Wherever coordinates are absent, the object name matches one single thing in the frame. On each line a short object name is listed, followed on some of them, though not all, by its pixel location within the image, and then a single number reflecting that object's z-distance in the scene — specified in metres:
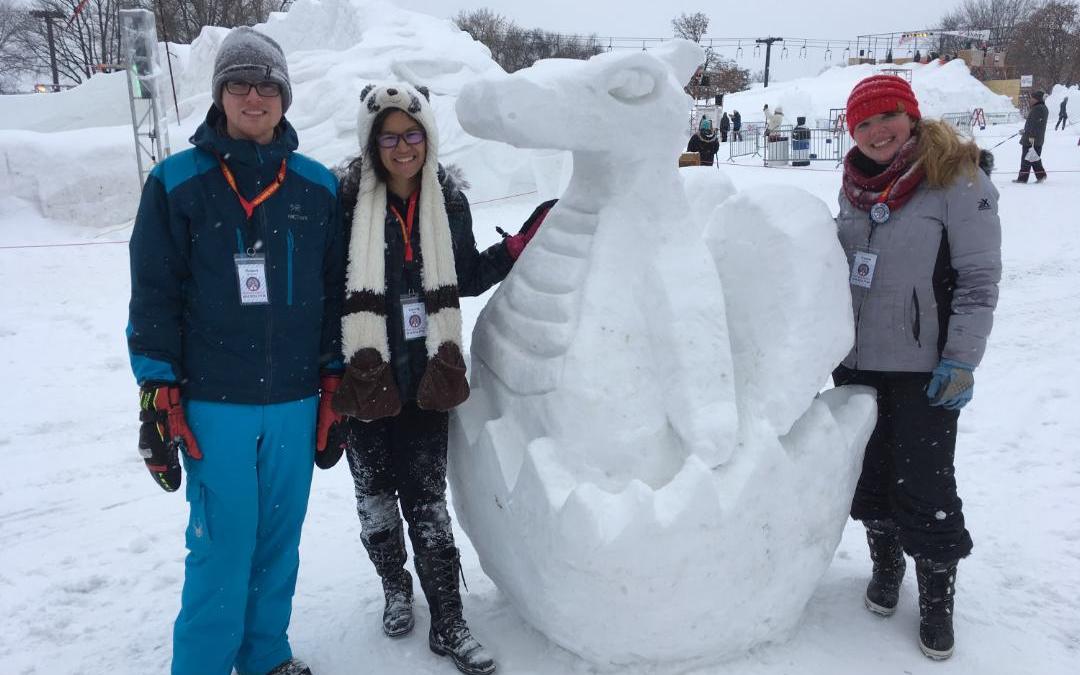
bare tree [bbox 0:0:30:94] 34.03
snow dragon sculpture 2.19
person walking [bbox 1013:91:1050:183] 12.20
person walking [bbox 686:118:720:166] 13.98
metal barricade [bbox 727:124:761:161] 19.69
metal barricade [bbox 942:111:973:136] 24.02
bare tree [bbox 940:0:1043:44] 48.44
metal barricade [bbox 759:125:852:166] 16.81
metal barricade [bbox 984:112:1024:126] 28.19
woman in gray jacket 2.40
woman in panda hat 2.29
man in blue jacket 2.14
